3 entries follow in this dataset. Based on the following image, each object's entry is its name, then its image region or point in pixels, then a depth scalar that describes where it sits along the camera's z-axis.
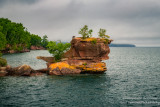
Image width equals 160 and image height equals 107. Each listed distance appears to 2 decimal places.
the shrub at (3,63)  43.36
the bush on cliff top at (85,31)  44.37
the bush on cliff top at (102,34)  45.31
